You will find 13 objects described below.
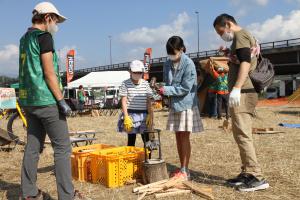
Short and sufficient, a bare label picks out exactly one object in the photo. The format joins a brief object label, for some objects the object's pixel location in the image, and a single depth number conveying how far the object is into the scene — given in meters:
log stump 3.60
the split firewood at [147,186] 3.38
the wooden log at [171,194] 3.24
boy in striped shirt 4.10
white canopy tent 21.49
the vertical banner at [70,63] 24.78
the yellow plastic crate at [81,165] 3.93
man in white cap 2.76
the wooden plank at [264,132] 7.10
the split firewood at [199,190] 3.18
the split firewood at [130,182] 3.67
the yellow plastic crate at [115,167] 3.62
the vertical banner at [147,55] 29.83
